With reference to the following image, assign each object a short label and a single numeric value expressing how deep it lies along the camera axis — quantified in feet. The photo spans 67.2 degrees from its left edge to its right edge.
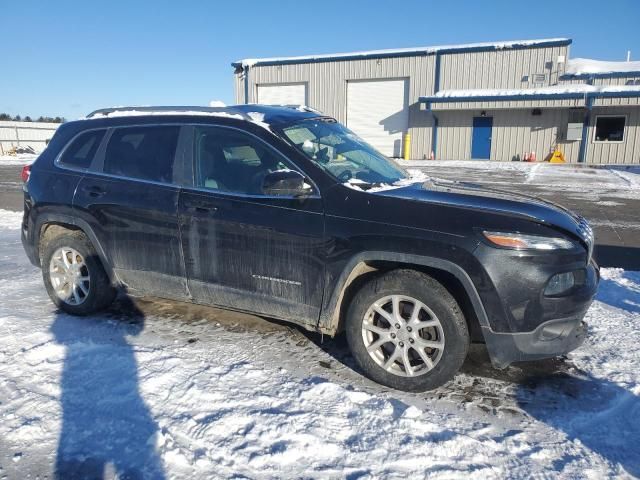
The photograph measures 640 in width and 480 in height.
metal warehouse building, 81.66
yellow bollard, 93.15
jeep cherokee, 9.84
